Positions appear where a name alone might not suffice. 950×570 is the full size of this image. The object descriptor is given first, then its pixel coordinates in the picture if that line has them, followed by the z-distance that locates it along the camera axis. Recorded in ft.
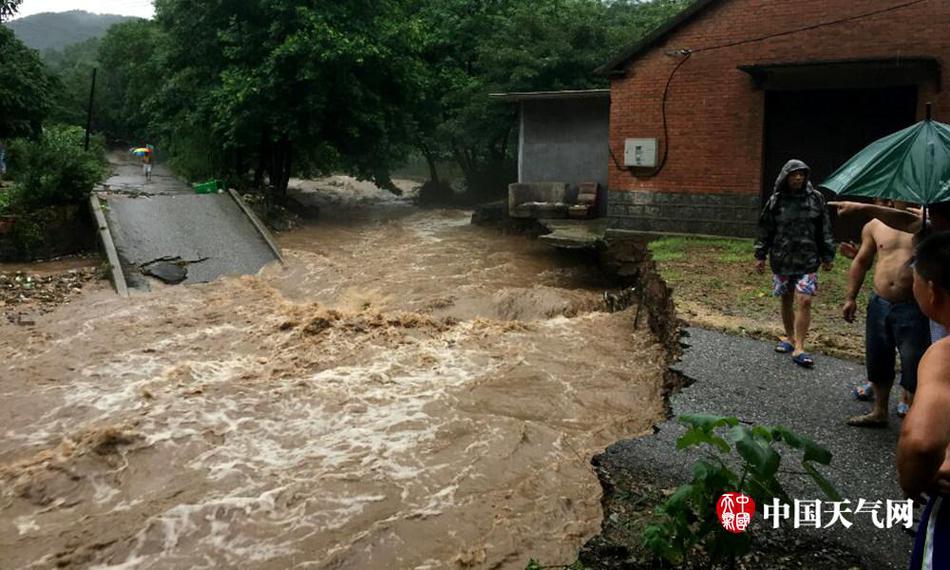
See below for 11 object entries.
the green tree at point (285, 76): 55.26
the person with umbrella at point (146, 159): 80.64
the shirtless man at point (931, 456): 6.38
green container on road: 54.85
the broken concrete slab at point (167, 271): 38.55
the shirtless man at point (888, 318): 14.43
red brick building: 36.42
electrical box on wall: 42.16
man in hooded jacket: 19.99
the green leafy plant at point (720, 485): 8.77
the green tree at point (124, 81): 111.86
